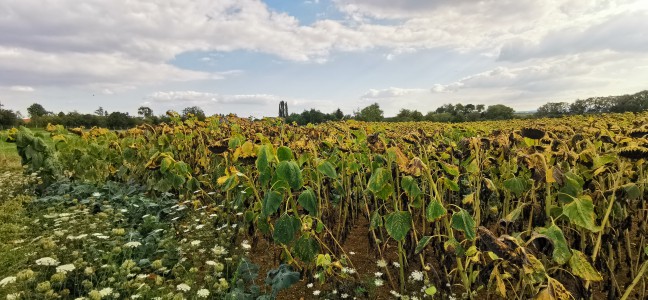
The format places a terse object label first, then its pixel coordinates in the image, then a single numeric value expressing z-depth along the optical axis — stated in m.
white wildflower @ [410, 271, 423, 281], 3.08
